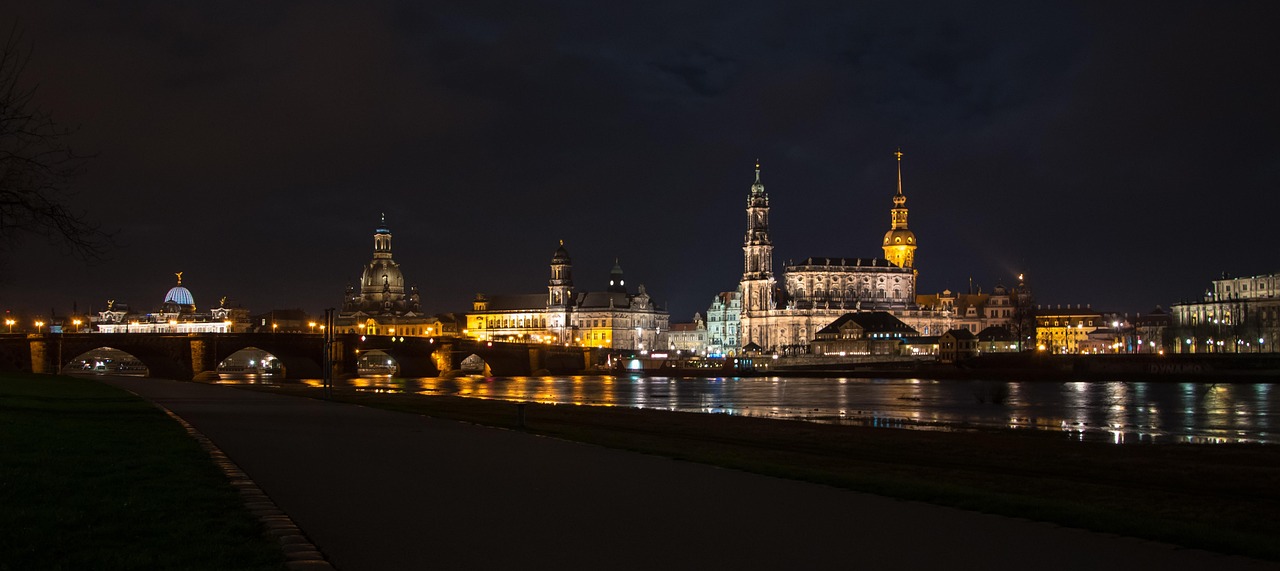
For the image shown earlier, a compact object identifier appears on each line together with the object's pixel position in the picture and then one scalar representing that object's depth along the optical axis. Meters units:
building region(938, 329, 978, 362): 166.88
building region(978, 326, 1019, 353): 182.75
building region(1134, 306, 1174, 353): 172.18
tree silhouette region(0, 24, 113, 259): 17.72
